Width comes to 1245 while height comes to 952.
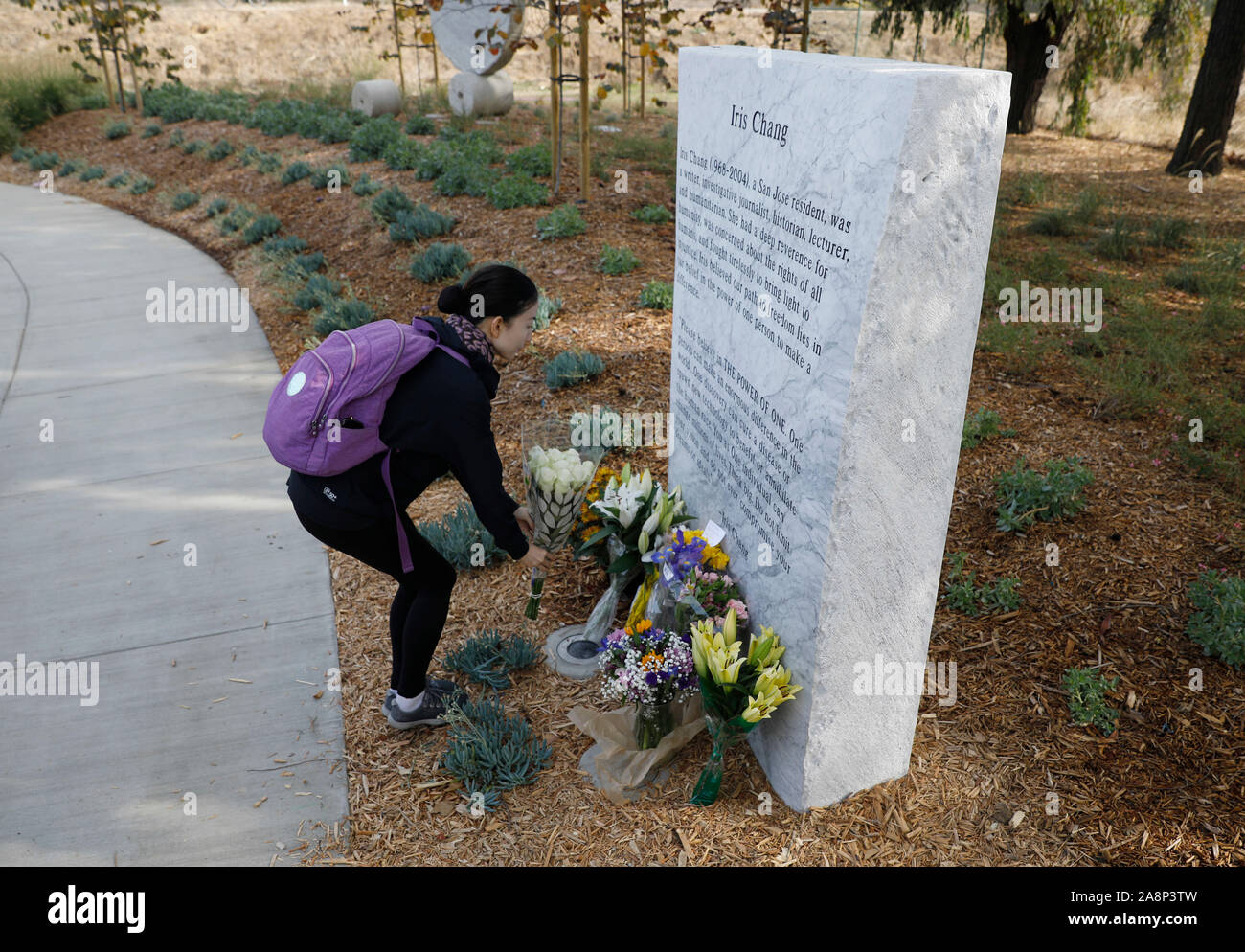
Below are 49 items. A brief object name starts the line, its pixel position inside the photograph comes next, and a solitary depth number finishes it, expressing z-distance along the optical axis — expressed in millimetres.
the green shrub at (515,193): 9070
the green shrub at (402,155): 10891
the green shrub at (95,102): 17406
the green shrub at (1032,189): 10000
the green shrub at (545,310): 6461
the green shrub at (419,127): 12523
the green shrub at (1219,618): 3496
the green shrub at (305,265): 8477
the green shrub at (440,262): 7562
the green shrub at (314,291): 7805
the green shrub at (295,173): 11234
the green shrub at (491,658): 3770
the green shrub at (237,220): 10469
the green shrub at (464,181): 9617
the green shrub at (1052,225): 8625
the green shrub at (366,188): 10180
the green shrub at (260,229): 9906
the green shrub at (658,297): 6773
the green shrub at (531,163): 10227
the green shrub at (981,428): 5007
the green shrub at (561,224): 8156
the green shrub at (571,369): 5785
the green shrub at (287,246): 9266
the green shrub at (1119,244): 7930
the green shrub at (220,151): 12992
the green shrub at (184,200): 11672
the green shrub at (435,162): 10352
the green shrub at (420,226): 8586
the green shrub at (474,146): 10742
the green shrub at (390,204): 9195
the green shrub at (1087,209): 8906
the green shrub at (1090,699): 3369
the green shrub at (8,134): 15898
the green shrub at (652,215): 8812
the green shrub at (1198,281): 6844
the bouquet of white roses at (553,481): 3439
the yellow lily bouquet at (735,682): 2857
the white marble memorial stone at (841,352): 2326
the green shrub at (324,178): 10789
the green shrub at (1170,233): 8258
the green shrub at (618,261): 7469
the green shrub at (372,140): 11531
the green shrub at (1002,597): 3930
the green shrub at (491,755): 3225
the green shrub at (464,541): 4469
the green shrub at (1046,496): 4312
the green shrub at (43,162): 14758
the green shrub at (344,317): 6926
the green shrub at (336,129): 12648
